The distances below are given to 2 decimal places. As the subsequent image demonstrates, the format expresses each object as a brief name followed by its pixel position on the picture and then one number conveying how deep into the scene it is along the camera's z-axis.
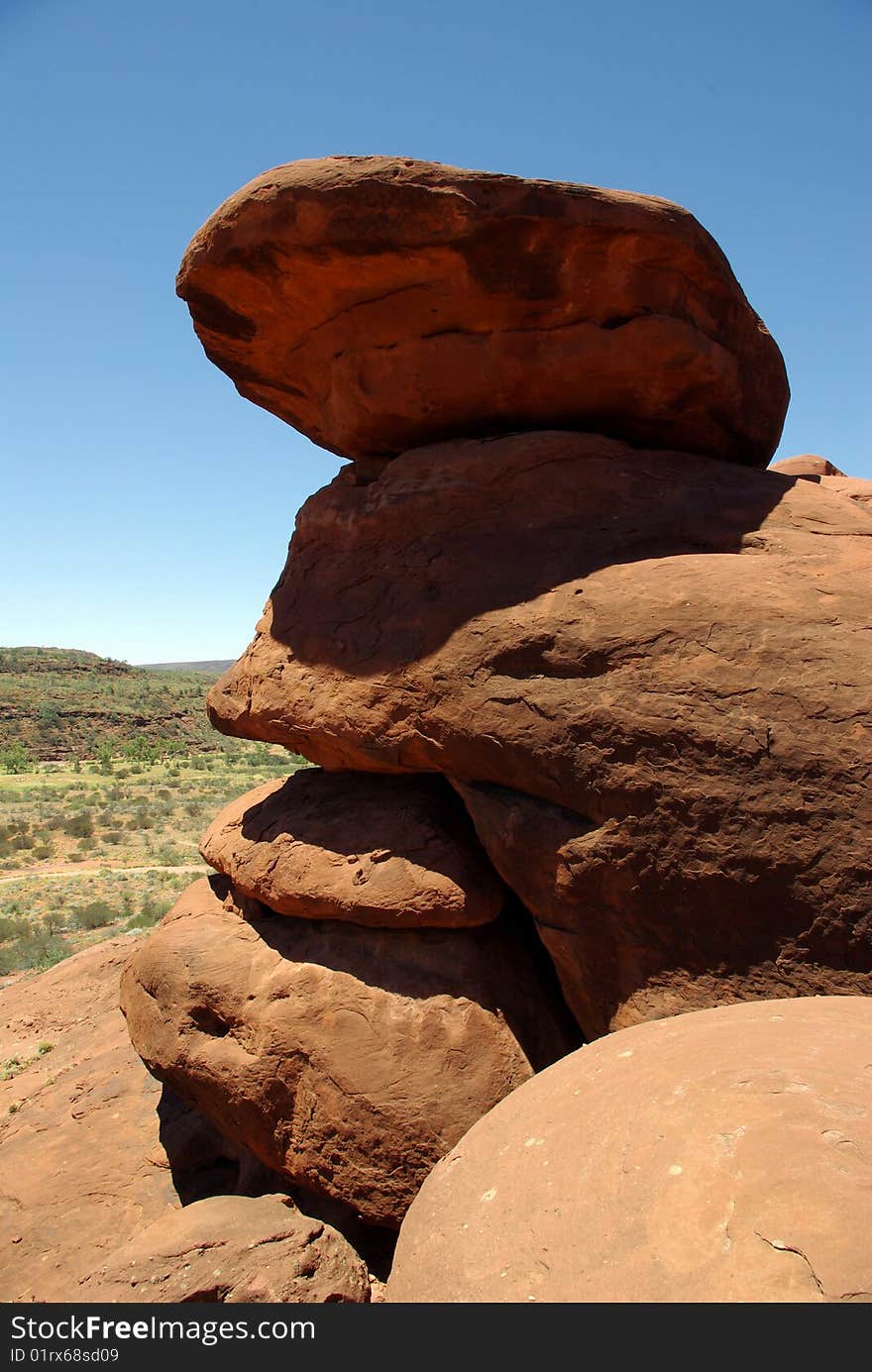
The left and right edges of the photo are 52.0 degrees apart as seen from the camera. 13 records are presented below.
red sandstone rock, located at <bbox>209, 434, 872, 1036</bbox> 4.12
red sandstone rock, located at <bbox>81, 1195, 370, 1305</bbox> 3.85
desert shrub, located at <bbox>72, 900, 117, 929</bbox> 13.49
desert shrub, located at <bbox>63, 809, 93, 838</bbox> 20.77
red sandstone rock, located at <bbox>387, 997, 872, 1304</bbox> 2.41
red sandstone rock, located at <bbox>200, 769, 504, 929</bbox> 5.16
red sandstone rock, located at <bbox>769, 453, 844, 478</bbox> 7.54
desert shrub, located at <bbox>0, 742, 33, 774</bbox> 33.50
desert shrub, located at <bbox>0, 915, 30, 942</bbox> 12.84
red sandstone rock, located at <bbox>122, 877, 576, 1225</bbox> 4.65
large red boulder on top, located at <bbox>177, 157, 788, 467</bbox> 5.26
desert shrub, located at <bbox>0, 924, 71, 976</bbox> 11.52
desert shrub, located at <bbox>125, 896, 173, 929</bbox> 12.94
